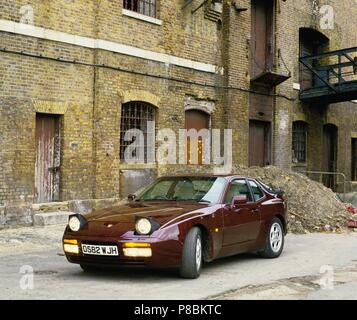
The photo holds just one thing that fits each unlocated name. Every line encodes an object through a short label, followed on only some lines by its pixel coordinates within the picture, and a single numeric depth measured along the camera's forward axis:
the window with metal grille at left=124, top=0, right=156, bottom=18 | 15.95
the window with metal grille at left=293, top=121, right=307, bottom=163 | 23.23
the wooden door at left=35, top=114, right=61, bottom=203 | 13.73
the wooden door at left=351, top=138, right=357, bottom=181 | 28.11
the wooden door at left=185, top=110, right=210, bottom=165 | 17.94
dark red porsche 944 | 7.60
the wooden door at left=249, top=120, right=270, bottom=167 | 20.73
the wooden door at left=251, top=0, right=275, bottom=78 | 20.50
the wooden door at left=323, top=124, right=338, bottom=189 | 25.45
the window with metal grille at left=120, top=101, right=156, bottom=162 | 15.79
